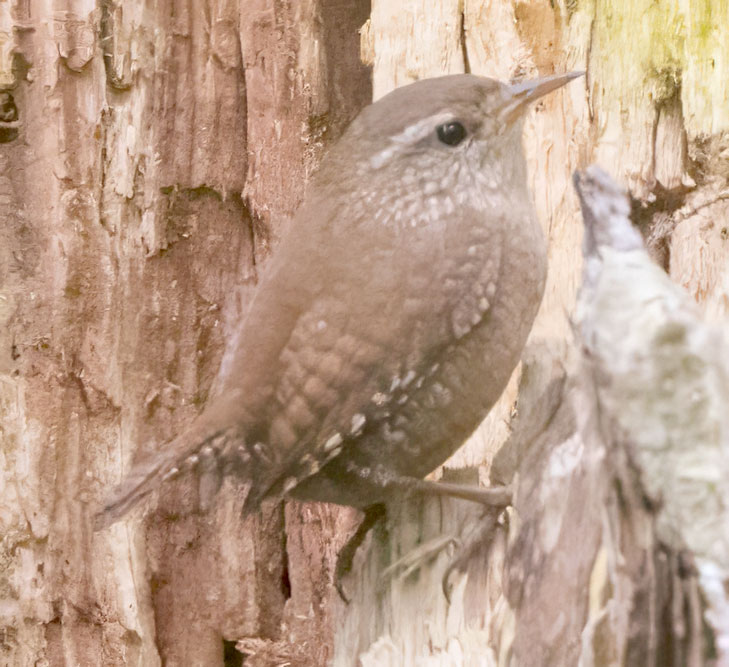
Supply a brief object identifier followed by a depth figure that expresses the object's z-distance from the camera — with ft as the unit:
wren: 5.88
